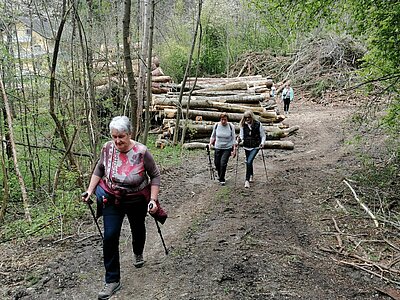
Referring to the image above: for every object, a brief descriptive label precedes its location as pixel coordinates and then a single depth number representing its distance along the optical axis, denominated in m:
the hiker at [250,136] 9.36
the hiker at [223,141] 9.71
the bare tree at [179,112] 13.90
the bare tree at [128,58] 7.43
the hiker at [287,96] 22.30
